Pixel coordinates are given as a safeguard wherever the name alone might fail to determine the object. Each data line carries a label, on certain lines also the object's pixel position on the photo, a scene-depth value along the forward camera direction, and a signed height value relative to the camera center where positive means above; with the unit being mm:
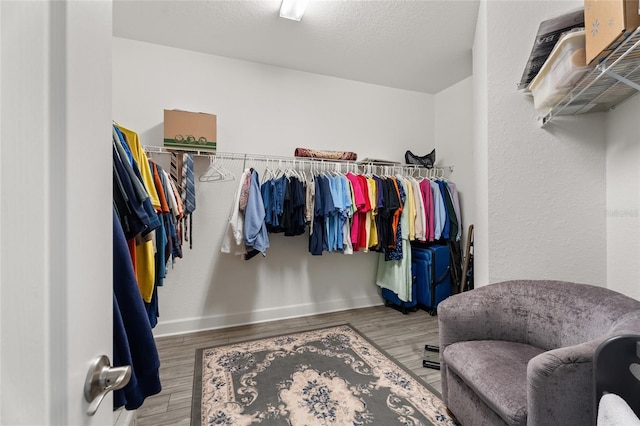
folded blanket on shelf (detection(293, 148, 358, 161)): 2936 +667
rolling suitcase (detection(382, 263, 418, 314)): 3176 -1046
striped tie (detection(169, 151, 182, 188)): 2453 +431
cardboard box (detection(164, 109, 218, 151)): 2396 +762
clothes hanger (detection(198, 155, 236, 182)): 2796 +428
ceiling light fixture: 2088 +1637
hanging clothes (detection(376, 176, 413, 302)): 3041 -606
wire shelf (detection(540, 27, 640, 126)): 1209 +723
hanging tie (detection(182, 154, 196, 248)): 2355 +268
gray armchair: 999 -645
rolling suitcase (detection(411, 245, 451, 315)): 3062 -701
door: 292 +1
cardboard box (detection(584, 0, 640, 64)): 1075 +817
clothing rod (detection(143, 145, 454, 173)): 2527 +605
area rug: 1570 -1167
